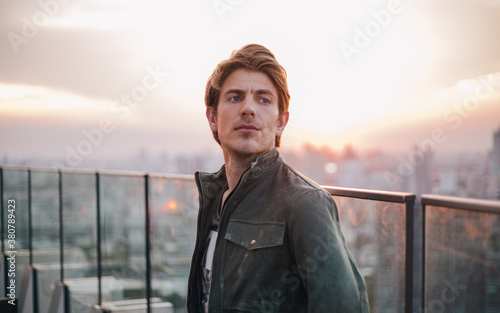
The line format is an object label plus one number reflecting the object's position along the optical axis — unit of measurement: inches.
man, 53.7
